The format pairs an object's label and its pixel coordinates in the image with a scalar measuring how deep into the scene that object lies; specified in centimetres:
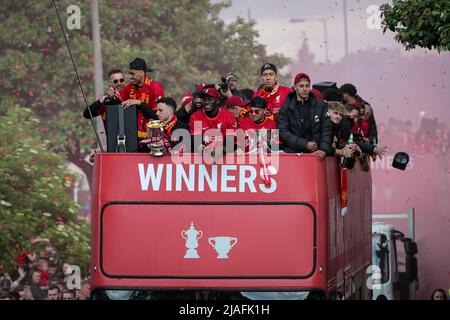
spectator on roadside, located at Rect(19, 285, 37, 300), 3167
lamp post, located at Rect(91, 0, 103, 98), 3831
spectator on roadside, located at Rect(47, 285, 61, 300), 3183
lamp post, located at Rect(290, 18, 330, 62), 5469
